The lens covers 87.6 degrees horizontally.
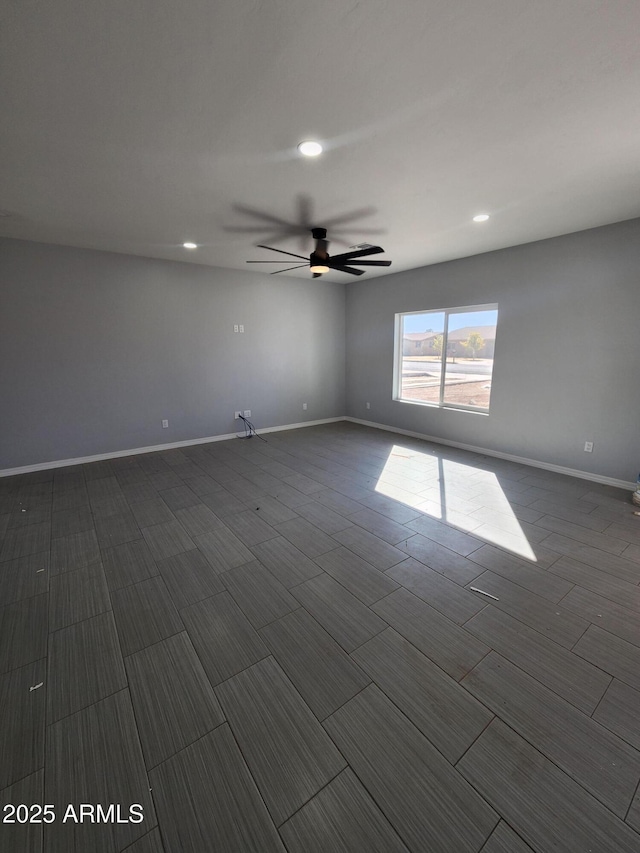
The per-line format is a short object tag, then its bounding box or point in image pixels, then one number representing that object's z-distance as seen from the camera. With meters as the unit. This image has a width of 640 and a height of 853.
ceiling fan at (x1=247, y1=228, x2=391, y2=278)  3.37
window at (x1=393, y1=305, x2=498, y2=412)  4.57
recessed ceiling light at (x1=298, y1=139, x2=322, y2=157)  2.03
